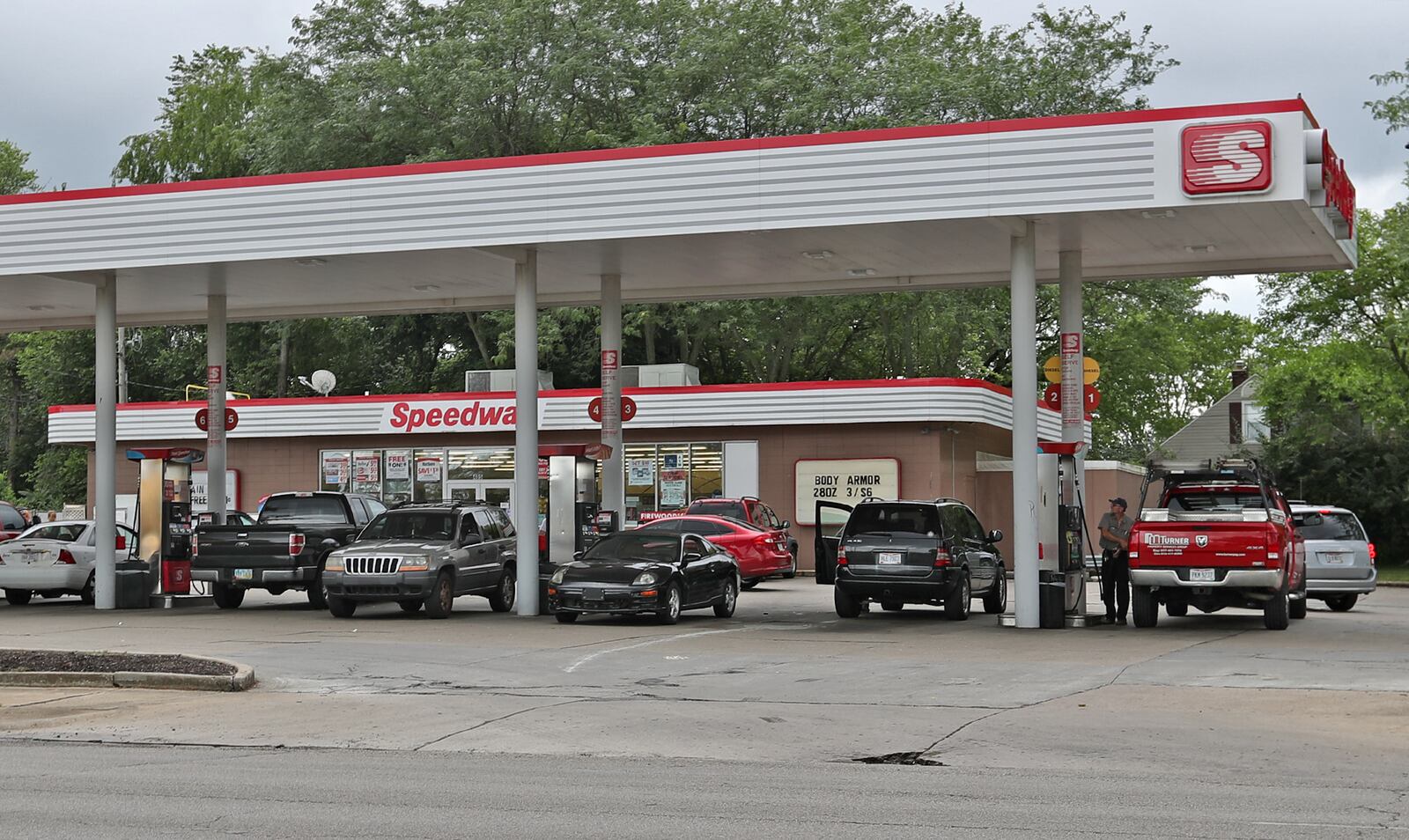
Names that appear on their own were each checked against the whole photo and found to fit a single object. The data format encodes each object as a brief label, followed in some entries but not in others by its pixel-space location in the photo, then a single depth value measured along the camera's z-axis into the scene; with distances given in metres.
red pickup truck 19.69
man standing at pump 21.80
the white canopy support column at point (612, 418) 26.39
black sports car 21.83
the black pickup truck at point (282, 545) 24.44
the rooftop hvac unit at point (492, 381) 41.38
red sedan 31.16
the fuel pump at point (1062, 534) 21.59
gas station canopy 20.00
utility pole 53.94
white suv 25.53
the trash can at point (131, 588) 26.14
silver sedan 26.72
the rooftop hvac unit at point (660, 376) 40.56
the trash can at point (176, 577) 26.53
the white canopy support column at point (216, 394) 27.05
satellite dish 45.31
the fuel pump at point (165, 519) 26.39
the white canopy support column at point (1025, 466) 21.25
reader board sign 38.56
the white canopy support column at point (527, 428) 23.64
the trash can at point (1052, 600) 21.42
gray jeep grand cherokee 22.42
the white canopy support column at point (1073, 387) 22.19
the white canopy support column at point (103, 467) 25.58
